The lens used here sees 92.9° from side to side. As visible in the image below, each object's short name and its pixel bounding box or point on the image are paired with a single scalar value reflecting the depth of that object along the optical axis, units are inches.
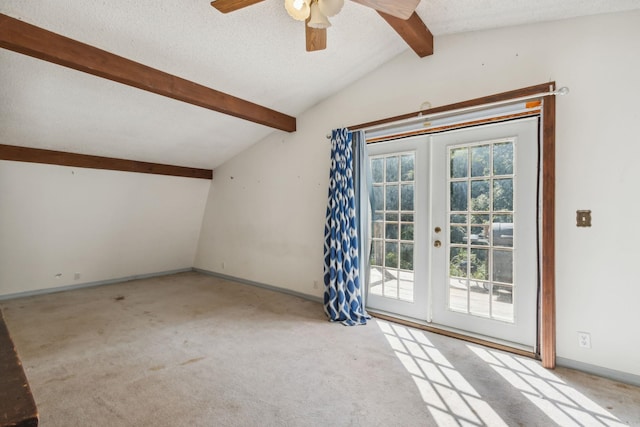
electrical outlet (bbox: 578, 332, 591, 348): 90.0
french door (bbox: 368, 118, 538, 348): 104.4
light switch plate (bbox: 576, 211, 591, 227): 90.0
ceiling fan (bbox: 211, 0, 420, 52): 66.9
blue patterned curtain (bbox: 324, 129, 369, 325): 131.6
